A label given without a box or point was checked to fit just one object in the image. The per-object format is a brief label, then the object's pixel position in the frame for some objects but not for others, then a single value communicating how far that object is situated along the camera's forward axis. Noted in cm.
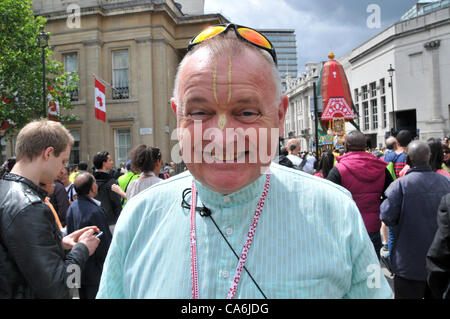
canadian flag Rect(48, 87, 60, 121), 1688
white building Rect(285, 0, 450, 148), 3700
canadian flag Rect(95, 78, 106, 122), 1684
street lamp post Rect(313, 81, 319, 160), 852
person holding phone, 196
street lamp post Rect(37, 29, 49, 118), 1406
